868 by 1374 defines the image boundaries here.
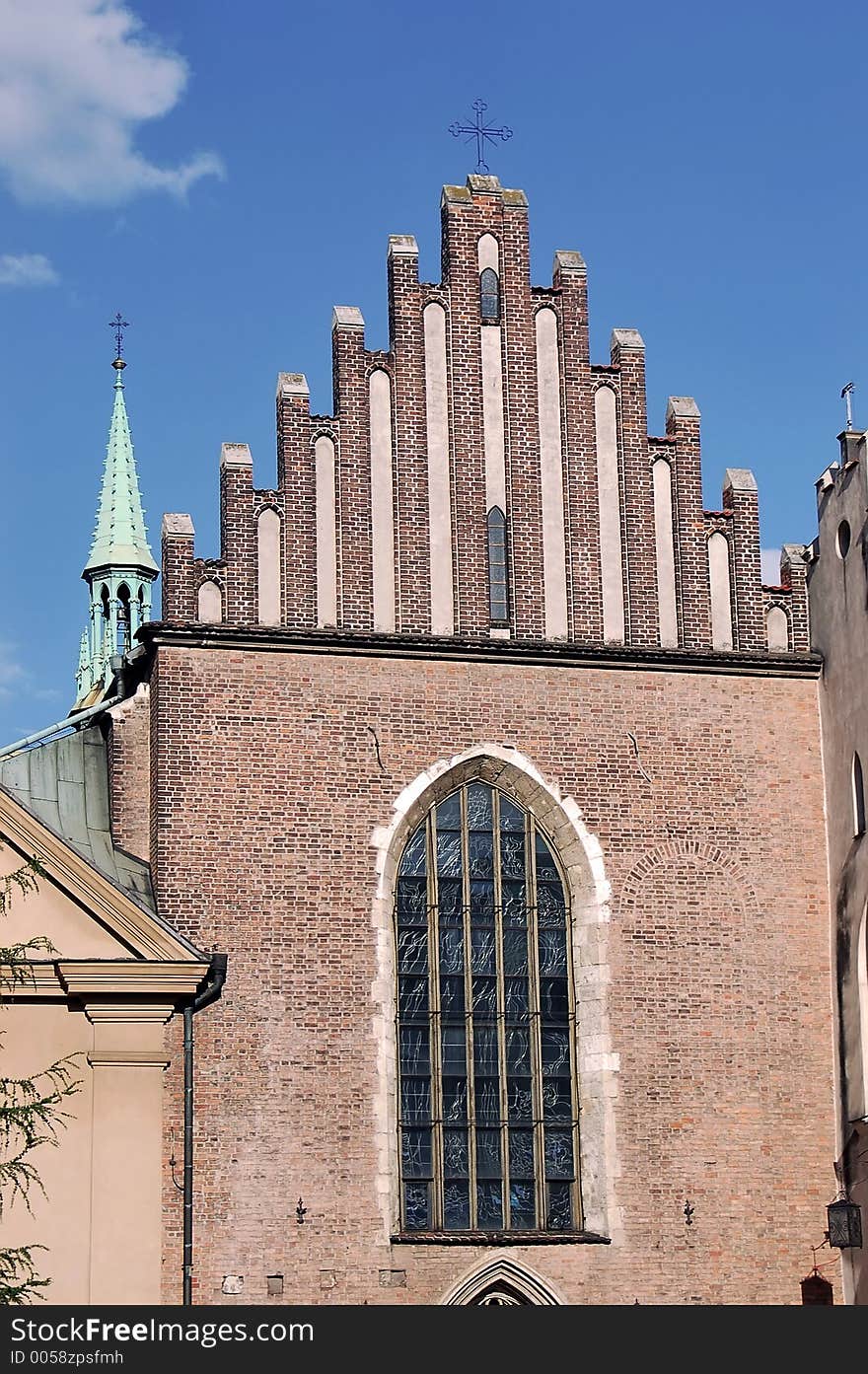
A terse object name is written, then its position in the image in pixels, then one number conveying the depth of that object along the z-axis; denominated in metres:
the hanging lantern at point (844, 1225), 23.42
